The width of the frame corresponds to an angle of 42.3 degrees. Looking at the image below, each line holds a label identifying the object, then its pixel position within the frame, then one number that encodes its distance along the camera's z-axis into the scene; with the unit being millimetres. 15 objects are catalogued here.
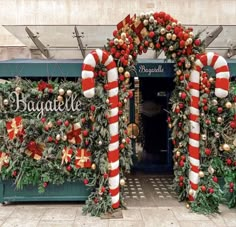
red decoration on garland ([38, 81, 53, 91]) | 6250
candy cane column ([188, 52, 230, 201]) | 5914
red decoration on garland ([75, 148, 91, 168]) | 6199
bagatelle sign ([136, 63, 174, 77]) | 7082
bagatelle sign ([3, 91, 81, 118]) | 6316
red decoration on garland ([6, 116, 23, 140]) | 6191
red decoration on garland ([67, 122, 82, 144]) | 6230
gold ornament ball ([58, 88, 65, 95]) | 6148
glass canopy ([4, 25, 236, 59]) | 8602
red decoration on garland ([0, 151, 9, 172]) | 6266
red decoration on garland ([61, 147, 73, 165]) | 6211
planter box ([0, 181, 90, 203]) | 6504
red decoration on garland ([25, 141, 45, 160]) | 6282
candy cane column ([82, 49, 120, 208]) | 5549
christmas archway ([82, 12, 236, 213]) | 5973
